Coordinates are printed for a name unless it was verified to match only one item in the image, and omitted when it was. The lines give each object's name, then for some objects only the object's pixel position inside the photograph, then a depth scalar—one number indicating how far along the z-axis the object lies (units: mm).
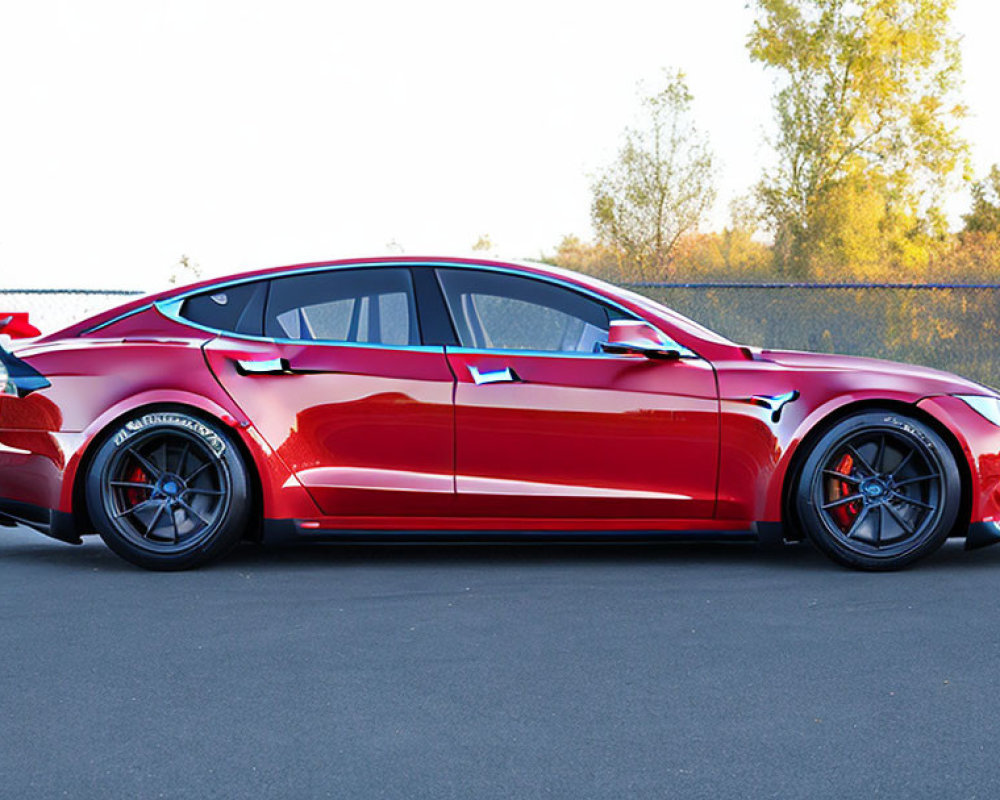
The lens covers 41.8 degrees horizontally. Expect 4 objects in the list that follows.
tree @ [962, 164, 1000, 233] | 63875
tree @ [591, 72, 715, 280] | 48344
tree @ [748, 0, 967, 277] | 47250
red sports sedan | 6121
